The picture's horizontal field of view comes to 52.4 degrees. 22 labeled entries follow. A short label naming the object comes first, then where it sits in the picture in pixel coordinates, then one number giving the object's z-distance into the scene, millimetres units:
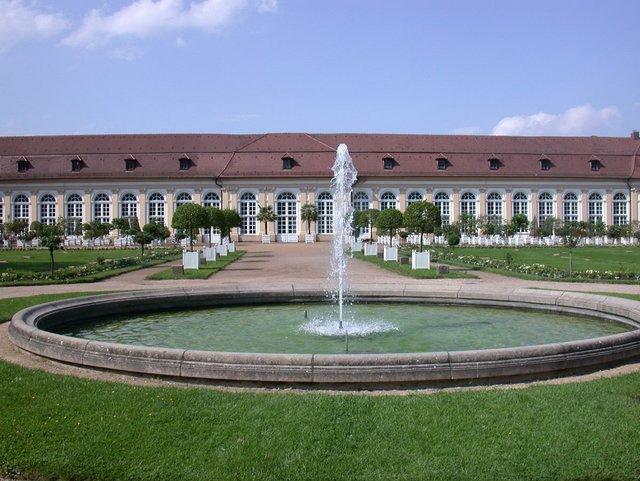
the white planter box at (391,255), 31094
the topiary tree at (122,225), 54047
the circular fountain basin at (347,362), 6922
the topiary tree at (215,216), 40625
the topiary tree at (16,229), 54969
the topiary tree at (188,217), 33625
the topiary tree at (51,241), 24016
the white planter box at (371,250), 36344
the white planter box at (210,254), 31275
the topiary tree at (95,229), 51381
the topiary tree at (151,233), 34625
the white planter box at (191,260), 25531
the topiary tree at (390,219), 40438
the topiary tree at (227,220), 42969
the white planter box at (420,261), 25750
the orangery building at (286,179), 59688
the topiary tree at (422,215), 33250
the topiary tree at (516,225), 56156
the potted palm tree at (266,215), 58562
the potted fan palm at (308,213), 58562
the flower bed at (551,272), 21625
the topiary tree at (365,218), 50431
